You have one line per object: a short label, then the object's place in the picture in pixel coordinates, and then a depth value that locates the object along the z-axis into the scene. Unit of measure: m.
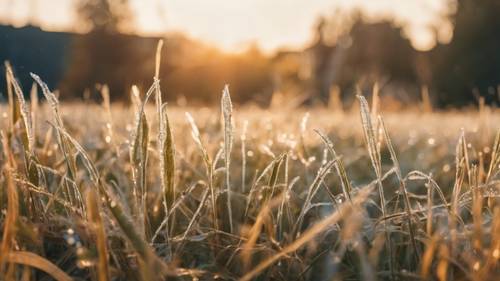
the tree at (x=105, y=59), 21.58
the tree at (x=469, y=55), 19.77
